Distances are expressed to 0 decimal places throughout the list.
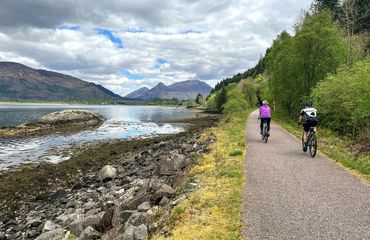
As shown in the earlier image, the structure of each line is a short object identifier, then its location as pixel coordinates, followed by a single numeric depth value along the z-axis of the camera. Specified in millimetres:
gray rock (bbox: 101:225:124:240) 9987
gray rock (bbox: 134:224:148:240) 9012
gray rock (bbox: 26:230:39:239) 13503
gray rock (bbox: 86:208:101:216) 14030
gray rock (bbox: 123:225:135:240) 8992
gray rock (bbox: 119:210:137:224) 11338
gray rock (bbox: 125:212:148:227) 10394
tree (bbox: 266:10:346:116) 38781
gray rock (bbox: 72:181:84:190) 21081
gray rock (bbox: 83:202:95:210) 15944
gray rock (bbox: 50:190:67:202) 19109
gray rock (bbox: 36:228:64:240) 11766
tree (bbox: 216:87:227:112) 152062
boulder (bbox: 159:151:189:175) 18094
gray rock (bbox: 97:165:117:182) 22034
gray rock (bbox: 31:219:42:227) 14742
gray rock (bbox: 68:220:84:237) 11842
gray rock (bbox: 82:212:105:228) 11748
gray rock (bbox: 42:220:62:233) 13183
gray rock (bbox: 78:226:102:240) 10578
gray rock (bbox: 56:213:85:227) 13820
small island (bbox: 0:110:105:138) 56594
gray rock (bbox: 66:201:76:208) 17078
